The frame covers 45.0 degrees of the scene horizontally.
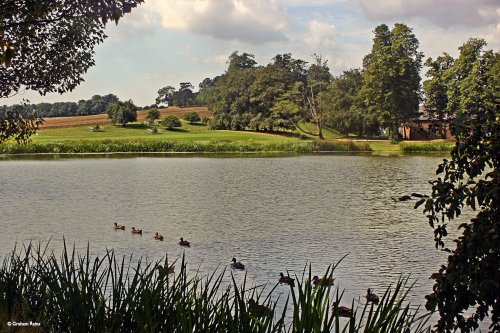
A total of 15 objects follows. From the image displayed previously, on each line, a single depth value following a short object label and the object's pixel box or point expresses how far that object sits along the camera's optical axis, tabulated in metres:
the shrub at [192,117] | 116.69
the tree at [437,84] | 98.56
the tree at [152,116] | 110.69
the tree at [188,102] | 195.25
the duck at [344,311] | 10.82
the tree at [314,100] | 107.06
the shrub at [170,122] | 106.94
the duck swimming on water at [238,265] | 14.55
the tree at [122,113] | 106.12
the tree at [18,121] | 10.84
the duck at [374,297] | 11.09
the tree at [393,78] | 91.88
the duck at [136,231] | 20.05
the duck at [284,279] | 12.55
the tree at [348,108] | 100.50
